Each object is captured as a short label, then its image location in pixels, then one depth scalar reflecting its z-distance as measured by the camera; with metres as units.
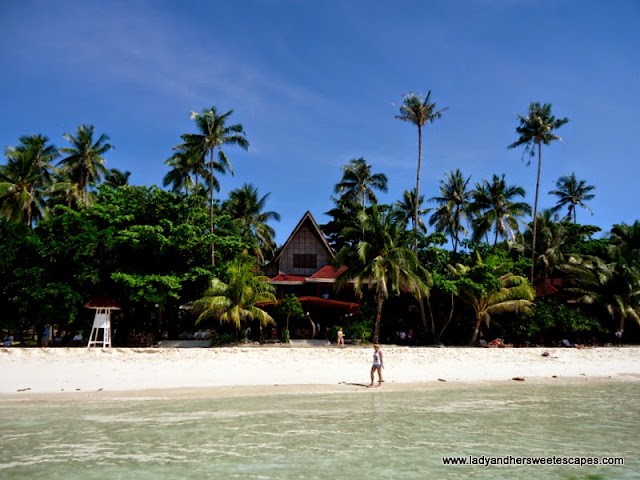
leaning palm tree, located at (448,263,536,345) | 25.23
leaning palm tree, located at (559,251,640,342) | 27.97
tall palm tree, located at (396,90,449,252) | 29.52
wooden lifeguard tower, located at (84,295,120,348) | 21.27
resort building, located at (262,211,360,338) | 27.58
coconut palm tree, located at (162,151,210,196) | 32.12
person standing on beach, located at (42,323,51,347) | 24.27
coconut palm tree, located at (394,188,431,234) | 40.03
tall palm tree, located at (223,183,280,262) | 42.88
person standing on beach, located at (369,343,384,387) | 14.91
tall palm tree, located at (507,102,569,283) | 31.73
